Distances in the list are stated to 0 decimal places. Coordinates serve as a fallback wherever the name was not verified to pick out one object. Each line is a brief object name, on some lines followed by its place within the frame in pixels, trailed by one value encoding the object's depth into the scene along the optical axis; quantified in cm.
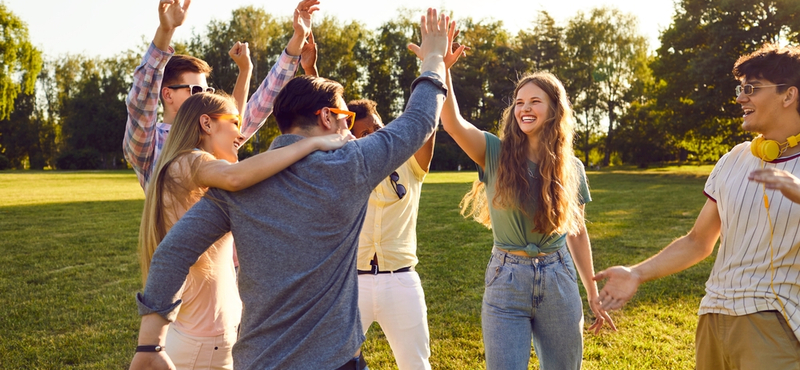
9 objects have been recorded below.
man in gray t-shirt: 197
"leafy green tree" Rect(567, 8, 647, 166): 4991
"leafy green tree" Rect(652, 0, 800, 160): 2795
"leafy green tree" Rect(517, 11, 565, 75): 5143
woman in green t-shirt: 311
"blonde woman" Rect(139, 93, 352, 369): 240
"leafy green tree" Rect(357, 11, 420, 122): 5644
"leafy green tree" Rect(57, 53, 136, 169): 5794
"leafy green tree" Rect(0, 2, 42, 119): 3009
